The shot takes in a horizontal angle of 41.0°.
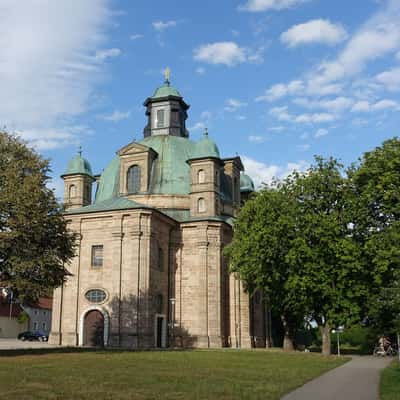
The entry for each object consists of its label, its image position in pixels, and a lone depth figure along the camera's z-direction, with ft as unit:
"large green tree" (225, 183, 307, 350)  117.60
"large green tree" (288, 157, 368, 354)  113.29
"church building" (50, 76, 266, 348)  131.13
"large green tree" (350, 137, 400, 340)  107.86
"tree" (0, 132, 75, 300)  82.99
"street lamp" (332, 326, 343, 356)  119.33
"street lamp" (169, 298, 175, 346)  141.06
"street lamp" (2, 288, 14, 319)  86.34
